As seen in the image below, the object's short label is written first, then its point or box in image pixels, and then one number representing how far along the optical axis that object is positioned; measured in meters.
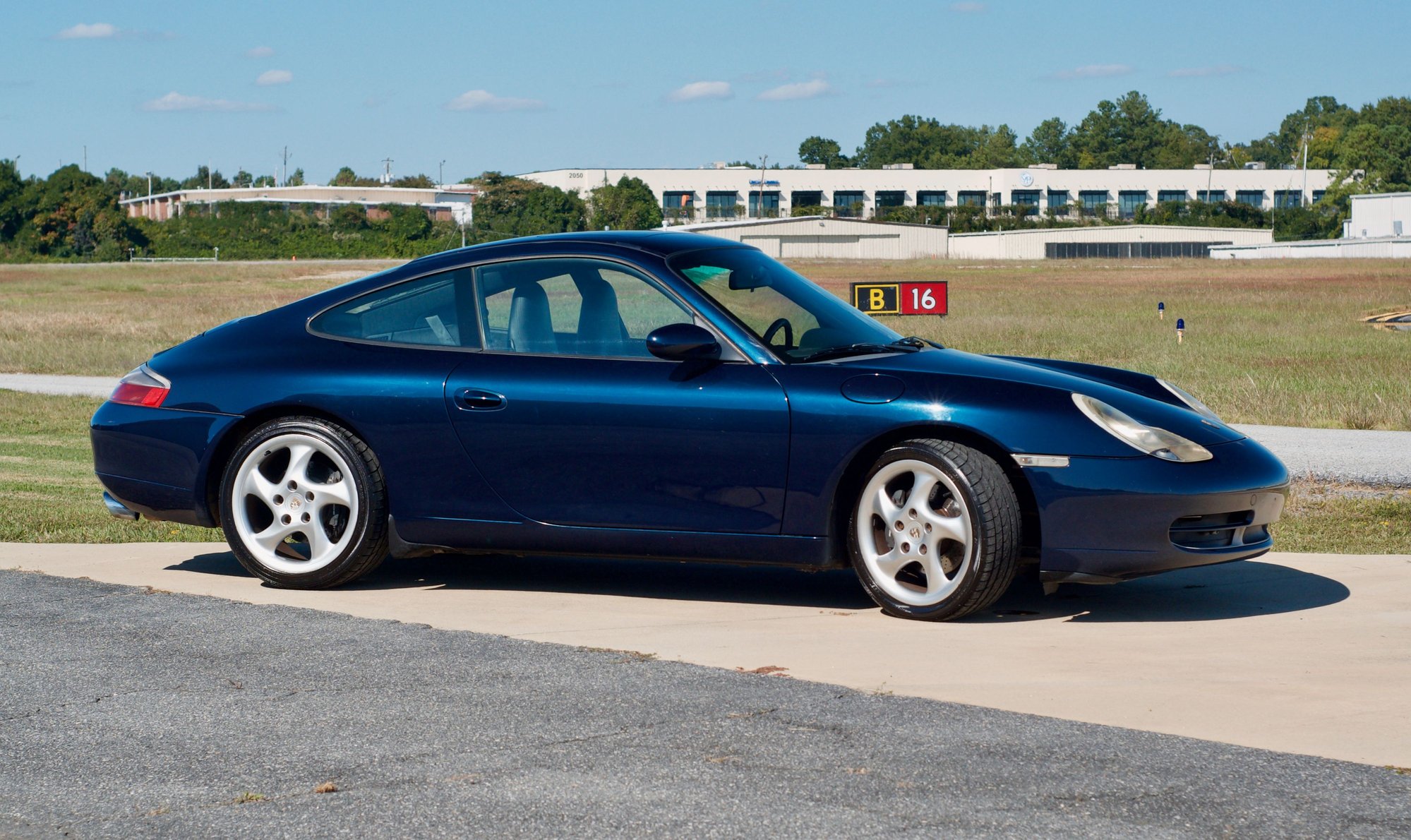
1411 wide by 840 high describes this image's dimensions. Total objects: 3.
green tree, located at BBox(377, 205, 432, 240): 117.00
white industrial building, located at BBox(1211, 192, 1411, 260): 97.00
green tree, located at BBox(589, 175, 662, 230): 97.56
